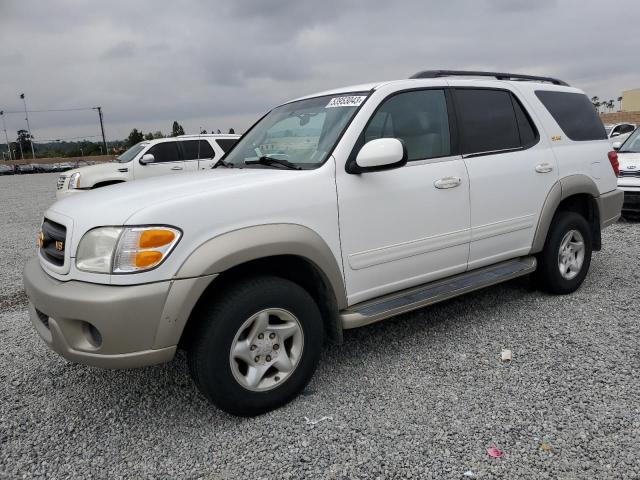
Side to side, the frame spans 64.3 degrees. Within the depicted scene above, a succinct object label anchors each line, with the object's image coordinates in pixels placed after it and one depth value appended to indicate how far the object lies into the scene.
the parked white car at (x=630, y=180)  7.78
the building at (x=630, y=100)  83.90
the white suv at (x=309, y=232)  2.44
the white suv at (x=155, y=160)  10.54
